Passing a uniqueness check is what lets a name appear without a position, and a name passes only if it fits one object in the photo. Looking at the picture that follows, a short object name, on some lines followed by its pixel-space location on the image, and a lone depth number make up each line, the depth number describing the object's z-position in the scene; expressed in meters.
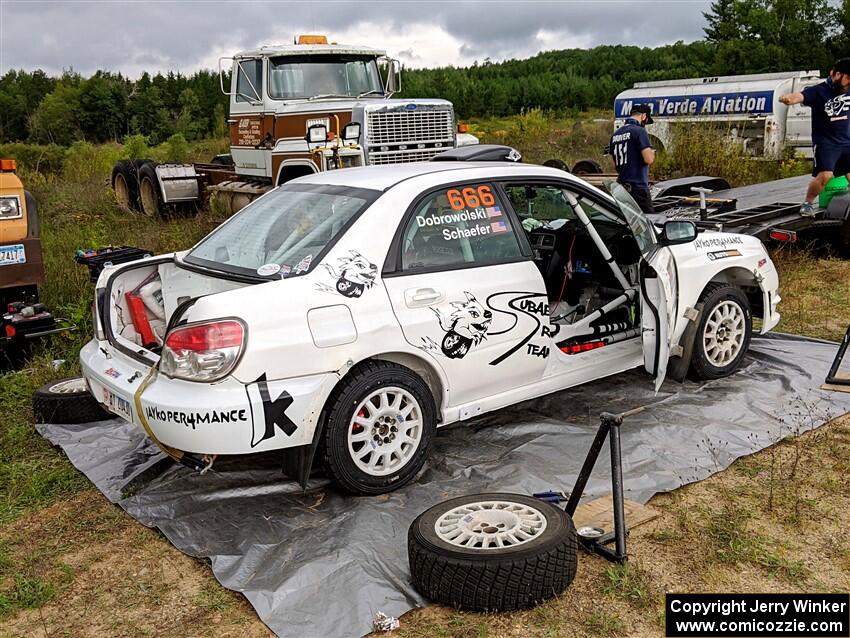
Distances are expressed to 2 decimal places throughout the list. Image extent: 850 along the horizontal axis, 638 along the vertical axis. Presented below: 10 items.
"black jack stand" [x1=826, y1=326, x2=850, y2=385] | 5.54
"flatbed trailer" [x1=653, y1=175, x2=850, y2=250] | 8.80
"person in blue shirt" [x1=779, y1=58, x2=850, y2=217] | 8.95
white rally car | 3.87
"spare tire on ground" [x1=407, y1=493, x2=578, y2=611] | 3.29
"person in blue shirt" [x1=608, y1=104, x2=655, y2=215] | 9.05
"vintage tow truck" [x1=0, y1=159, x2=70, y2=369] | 6.65
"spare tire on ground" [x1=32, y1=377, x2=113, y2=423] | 5.51
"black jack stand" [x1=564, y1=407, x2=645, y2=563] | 3.60
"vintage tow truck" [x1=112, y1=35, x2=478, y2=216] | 11.08
